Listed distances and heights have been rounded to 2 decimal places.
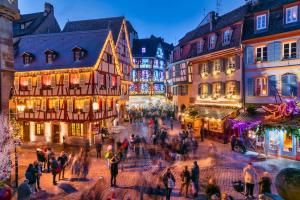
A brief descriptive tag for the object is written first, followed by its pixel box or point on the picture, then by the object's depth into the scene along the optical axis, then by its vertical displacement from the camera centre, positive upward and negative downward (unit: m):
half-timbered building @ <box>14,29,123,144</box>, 19.33 +1.29
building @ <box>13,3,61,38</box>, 28.96 +11.38
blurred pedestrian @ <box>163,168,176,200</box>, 8.68 -3.72
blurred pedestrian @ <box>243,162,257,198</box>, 8.79 -3.65
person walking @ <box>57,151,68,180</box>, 11.38 -3.70
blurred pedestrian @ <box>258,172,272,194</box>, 8.12 -3.58
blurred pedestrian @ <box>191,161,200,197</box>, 9.25 -3.78
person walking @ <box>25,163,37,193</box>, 9.18 -3.60
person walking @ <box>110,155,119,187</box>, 10.40 -3.75
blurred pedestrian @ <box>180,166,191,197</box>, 9.24 -3.81
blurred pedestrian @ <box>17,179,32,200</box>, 7.78 -3.69
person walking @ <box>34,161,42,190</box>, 9.67 -3.70
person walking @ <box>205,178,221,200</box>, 7.88 -3.67
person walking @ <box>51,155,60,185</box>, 10.64 -3.76
